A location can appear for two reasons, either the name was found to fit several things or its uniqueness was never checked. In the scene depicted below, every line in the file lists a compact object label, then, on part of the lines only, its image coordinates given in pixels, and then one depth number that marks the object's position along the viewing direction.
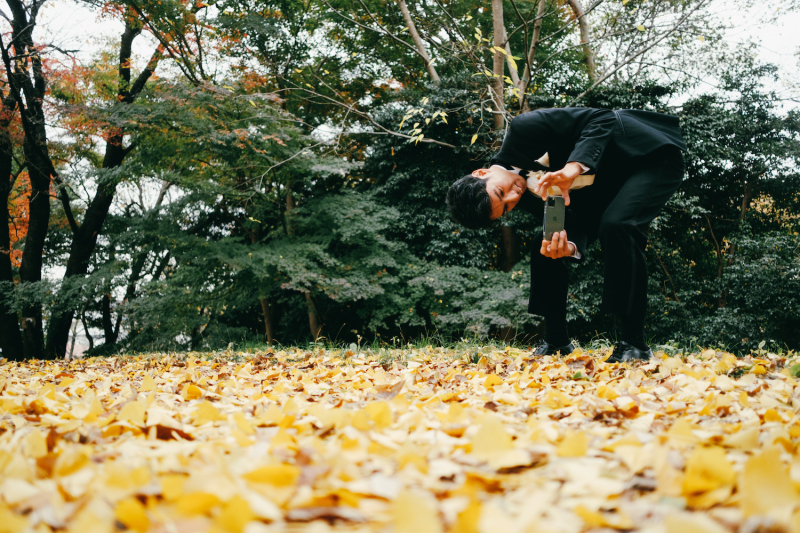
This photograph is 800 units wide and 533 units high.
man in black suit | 2.13
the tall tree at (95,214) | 8.36
